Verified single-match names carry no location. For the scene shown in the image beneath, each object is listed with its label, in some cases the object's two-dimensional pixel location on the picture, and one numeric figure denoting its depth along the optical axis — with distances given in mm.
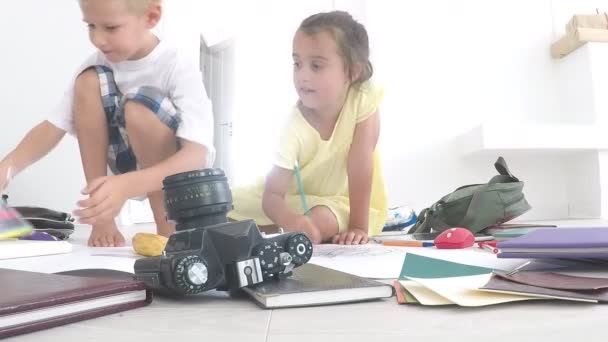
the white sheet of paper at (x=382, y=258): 629
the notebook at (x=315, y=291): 428
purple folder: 489
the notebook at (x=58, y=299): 359
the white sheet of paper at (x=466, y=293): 404
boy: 1090
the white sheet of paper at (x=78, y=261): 723
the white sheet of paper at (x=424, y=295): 415
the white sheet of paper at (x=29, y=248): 875
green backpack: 1276
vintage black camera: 424
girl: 1294
